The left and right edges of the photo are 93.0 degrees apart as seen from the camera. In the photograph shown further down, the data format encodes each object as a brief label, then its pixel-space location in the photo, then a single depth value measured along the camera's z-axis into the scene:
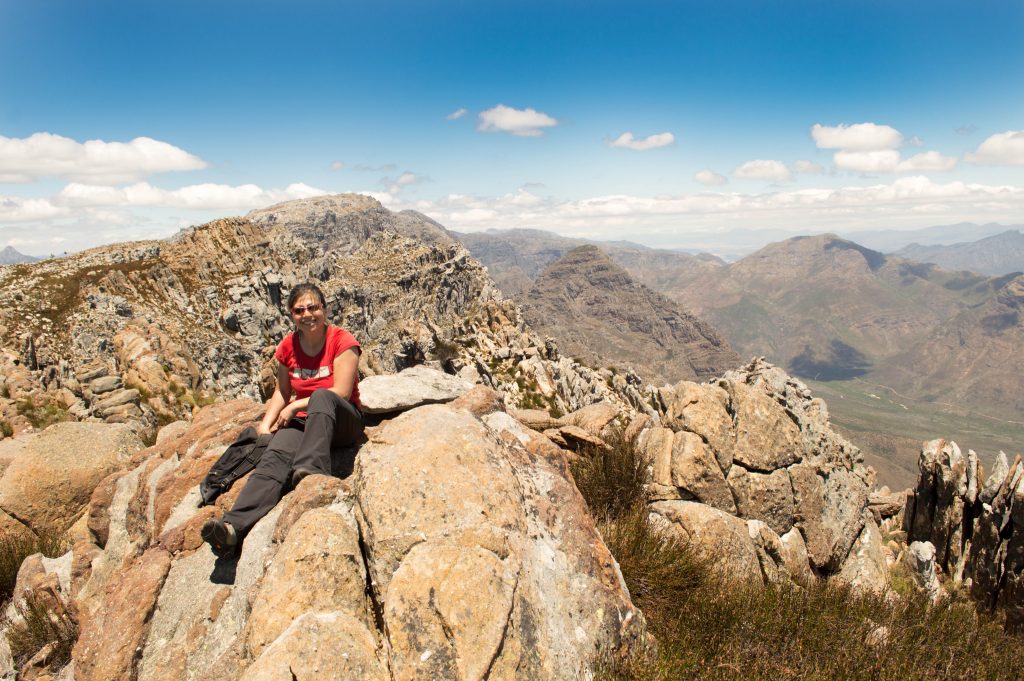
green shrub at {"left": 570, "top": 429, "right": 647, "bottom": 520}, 9.00
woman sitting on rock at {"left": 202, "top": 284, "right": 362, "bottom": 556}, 6.51
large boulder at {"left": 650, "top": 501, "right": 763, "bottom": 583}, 8.58
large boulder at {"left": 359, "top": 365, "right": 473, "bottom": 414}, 8.72
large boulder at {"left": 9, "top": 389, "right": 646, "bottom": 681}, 4.57
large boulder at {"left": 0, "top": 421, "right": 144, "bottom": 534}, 9.84
